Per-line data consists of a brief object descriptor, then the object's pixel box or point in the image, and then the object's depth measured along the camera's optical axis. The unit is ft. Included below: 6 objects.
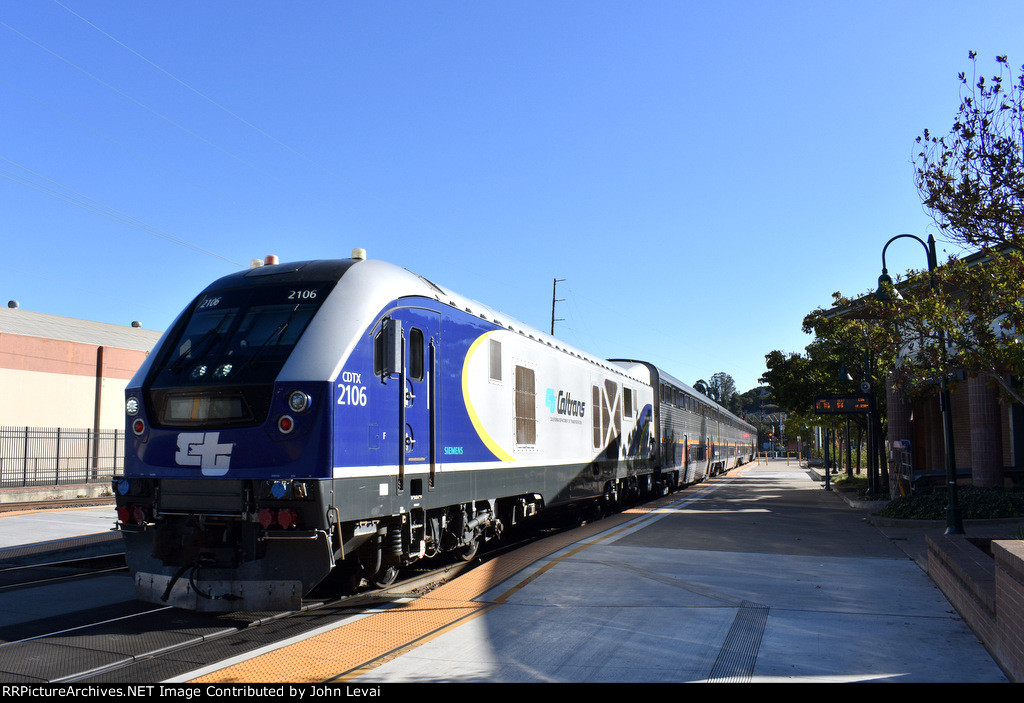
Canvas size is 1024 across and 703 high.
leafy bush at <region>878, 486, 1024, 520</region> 47.91
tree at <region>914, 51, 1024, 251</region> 27.35
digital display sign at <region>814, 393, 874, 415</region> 75.31
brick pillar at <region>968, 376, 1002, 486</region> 60.44
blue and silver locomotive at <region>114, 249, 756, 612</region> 22.08
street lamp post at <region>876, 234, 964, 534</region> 40.55
